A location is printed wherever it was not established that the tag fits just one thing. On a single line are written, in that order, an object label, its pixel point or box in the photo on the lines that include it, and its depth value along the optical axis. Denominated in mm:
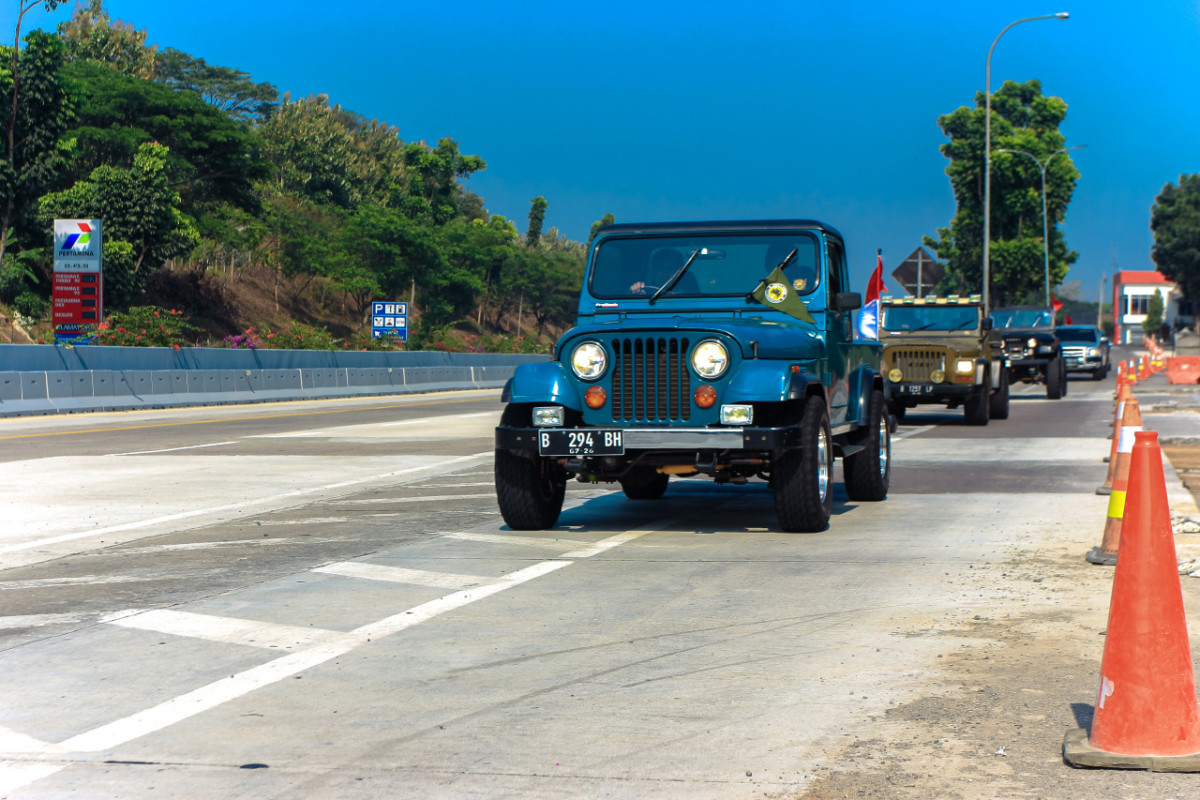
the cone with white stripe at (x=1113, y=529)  8312
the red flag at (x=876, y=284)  25370
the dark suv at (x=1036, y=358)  32406
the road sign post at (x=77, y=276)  36281
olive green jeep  22875
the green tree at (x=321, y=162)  81375
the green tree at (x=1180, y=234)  114500
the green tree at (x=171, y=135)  53062
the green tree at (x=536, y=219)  115312
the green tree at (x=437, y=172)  87750
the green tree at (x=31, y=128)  46531
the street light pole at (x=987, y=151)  46812
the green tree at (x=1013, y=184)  74188
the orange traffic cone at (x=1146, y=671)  4414
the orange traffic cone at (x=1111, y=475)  11762
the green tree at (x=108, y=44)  71625
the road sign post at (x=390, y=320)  53516
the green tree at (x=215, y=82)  84250
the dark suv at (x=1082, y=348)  45250
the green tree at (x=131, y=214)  48781
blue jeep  9305
